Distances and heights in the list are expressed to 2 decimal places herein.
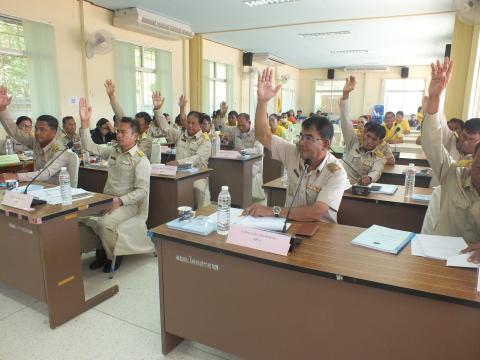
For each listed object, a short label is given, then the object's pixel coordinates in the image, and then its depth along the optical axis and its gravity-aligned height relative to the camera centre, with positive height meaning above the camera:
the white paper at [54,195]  2.19 -0.53
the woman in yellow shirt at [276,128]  5.96 -0.22
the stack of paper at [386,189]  2.67 -0.55
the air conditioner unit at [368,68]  13.56 +1.83
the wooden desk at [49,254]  2.01 -0.84
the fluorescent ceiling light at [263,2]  5.64 +1.78
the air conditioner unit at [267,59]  10.61 +1.70
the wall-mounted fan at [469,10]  3.72 +1.14
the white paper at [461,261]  1.34 -0.54
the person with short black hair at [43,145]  2.95 -0.30
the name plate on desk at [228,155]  4.52 -0.51
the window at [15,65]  4.79 +0.63
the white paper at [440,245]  1.46 -0.55
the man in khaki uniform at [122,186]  2.68 -0.58
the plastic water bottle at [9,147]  4.56 -0.46
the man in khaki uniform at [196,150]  3.92 -0.43
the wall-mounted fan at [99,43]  5.57 +1.08
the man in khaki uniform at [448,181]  1.69 -0.31
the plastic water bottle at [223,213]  1.70 -0.48
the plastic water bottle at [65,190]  2.16 -0.47
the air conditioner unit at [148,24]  5.99 +1.56
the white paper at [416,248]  1.48 -0.55
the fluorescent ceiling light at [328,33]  7.81 +1.82
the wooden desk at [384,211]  2.45 -0.67
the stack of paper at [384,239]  1.52 -0.55
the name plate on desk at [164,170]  3.30 -0.52
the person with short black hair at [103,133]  5.45 -0.31
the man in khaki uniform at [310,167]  1.91 -0.30
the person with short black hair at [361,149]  3.29 -0.32
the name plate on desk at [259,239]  1.48 -0.53
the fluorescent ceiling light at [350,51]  10.25 +1.87
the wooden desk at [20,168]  4.06 -0.64
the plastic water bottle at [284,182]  3.00 -0.57
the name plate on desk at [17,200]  2.01 -0.50
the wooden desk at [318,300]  1.22 -0.72
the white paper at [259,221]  1.71 -0.53
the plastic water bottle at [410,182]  2.62 -0.48
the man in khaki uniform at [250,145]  4.89 -0.46
